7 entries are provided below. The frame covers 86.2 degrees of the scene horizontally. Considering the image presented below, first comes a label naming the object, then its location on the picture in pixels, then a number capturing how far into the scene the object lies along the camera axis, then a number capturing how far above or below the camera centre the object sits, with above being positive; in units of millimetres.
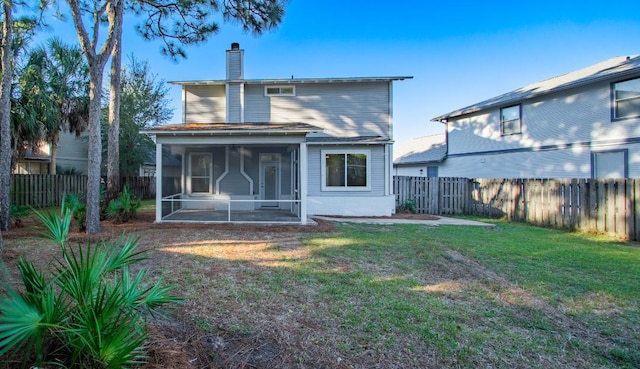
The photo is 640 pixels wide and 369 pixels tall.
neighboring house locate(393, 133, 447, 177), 23316 +2172
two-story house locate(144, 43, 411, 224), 13930 +1461
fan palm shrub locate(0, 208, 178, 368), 2027 -846
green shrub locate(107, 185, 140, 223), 10578 -668
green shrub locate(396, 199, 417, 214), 15195 -975
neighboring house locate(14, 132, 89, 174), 22928 +2061
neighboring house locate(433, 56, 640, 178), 12734 +2528
